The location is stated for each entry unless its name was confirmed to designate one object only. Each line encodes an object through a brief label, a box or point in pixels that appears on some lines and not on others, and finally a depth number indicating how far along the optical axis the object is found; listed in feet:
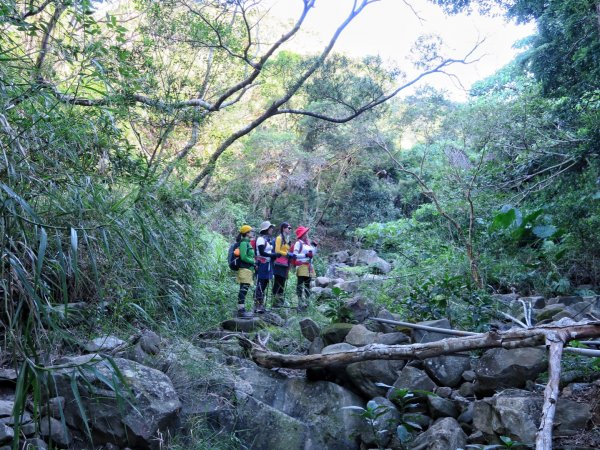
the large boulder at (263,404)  13.55
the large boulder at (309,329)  18.56
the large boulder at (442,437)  11.61
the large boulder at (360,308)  18.92
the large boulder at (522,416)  11.16
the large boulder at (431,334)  15.97
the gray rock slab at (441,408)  13.34
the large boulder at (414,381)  14.33
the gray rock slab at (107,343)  13.53
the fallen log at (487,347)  9.16
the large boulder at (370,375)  14.89
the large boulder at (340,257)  60.06
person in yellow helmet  23.34
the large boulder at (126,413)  11.96
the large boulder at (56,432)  11.24
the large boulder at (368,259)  49.26
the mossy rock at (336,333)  17.26
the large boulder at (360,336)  16.30
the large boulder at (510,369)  13.26
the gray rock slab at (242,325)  19.94
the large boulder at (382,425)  12.70
